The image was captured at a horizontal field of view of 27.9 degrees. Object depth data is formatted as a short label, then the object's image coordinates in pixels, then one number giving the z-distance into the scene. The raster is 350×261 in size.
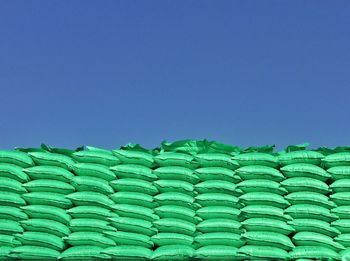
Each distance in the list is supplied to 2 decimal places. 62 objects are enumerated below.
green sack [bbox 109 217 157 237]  5.19
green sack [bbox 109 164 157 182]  5.43
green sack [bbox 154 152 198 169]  5.48
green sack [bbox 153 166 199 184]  5.43
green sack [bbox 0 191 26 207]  5.32
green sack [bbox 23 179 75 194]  5.37
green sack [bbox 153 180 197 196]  5.37
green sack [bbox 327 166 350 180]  5.39
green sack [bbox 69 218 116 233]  5.20
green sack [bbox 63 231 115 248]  5.12
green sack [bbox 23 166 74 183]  5.41
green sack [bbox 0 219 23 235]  5.20
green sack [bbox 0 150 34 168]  5.47
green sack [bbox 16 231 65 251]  5.09
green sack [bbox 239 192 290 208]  5.28
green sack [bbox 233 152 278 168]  5.45
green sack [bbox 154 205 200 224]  5.25
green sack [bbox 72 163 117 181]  5.43
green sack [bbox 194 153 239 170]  5.46
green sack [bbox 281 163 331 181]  5.39
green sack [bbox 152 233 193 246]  5.12
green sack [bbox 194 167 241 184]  5.41
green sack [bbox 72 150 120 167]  5.49
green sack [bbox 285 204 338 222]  5.21
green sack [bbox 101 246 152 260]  5.00
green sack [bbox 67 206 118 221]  5.27
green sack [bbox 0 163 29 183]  5.41
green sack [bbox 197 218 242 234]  5.16
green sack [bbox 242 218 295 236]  5.14
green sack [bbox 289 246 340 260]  4.96
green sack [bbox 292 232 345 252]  5.07
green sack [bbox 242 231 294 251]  5.04
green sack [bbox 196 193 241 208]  5.31
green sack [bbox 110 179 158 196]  5.37
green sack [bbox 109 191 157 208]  5.32
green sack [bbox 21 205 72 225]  5.23
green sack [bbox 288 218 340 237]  5.15
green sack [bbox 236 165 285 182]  5.39
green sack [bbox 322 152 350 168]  5.43
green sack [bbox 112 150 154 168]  5.49
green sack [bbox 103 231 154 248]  5.12
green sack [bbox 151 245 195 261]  4.97
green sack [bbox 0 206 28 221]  5.27
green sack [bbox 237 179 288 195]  5.34
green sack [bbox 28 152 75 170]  5.47
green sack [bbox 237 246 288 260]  4.95
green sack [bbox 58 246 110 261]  5.02
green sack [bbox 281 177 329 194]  5.34
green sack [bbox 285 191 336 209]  5.27
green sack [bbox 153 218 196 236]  5.18
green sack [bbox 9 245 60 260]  5.03
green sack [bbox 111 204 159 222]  5.25
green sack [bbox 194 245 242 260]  4.96
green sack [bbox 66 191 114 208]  5.32
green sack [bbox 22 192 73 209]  5.31
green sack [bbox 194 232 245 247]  5.08
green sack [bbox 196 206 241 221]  5.25
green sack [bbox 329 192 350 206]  5.28
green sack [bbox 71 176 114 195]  5.38
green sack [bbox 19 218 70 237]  5.16
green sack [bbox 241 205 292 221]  5.21
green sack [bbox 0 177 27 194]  5.37
